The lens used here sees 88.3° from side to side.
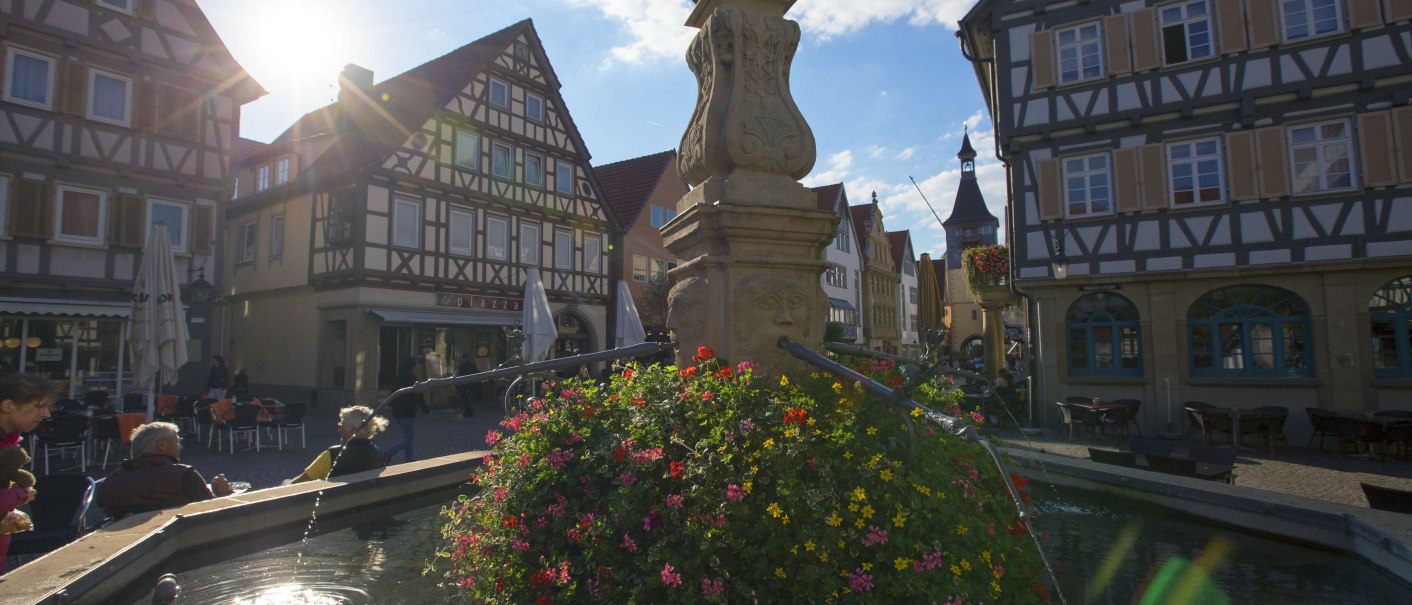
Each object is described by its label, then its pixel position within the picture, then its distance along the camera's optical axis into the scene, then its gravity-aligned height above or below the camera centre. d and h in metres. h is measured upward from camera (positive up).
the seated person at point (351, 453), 5.66 -0.76
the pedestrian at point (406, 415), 8.80 -0.74
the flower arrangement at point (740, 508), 2.39 -0.57
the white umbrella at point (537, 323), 15.58 +0.68
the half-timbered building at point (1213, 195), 12.84 +2.93
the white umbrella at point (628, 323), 16.89 +0.71
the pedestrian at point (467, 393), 18.20 -0.97
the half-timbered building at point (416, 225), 20.09 +4.04
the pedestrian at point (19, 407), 3.68 -0.24
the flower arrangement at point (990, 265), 18.22 +2.12
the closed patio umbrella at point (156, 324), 10.08 +0.49
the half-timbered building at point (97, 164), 15.11 +4.37
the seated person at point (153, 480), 4.52 -0.77
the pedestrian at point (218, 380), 15.84 -0.48
